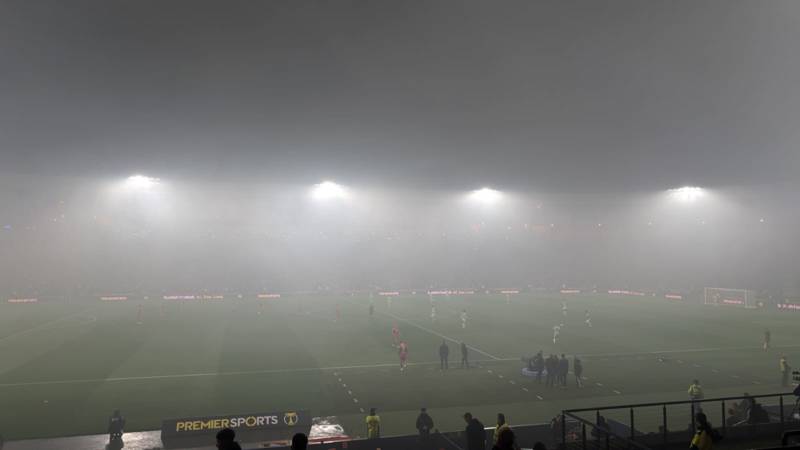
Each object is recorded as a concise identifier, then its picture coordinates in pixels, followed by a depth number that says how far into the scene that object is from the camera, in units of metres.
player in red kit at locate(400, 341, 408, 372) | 28.55
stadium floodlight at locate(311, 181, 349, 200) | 77.37
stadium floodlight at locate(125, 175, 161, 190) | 71.85
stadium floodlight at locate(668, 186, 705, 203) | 86.81
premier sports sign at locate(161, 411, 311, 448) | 16.92
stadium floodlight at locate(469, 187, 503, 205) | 89.85
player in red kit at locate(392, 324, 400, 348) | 36.28
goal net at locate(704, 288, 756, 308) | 65.69
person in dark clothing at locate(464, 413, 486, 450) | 13.23
